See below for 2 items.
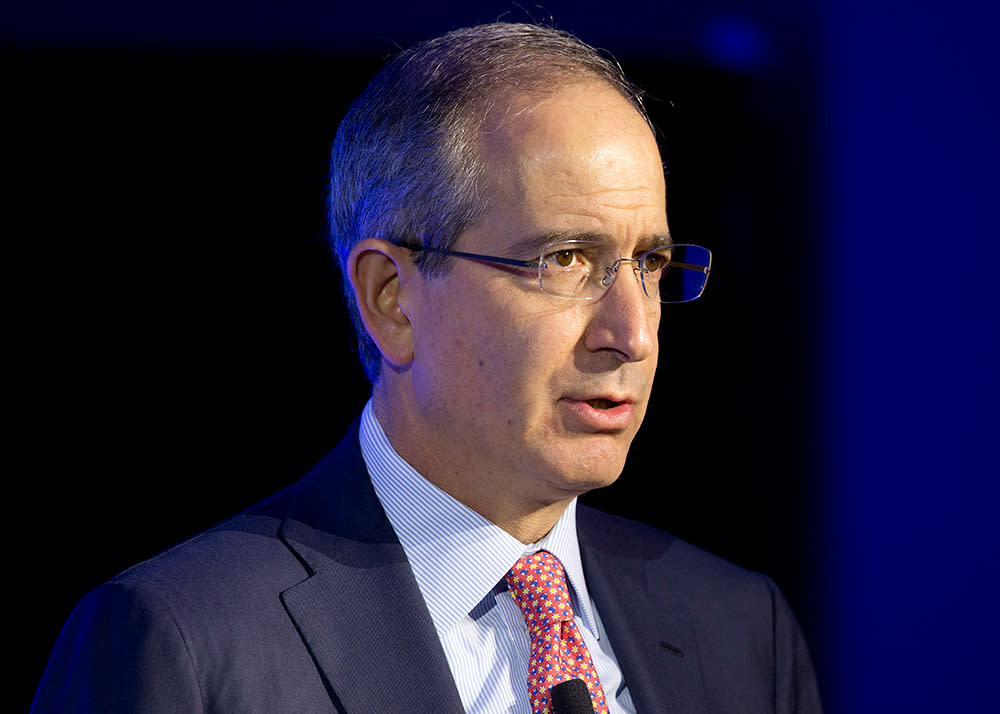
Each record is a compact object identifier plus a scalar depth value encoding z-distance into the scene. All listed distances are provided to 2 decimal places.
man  3.04
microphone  3.06
